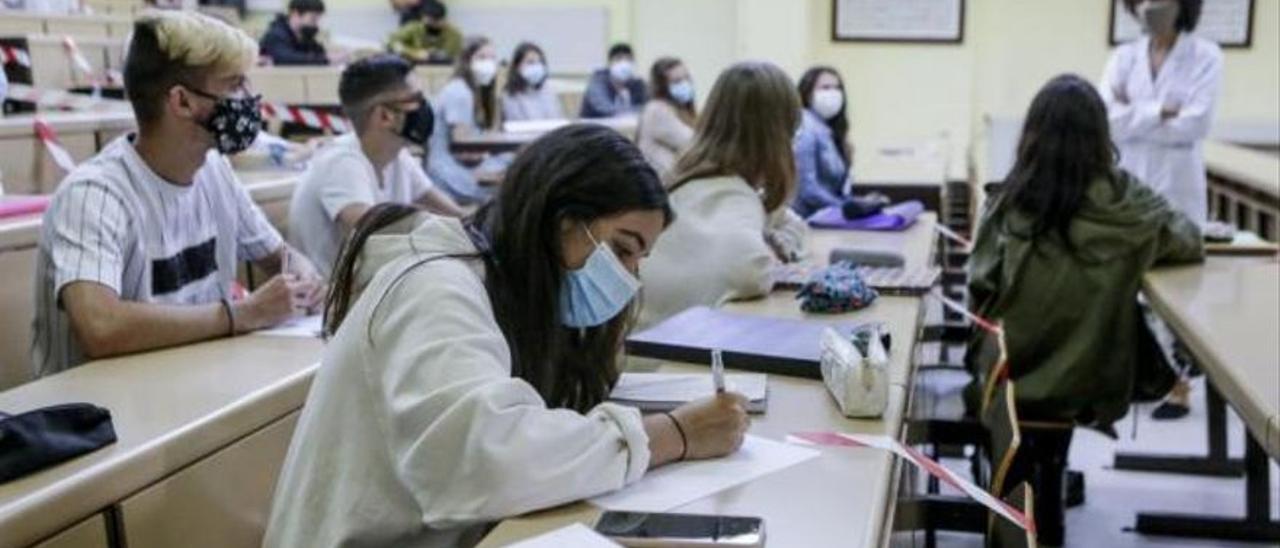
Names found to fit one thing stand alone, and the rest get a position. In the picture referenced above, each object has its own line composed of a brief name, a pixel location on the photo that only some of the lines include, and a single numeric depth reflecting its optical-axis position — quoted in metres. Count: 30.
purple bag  3.55
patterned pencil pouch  2.24
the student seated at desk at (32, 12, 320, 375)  1.80
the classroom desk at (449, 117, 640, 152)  5.09
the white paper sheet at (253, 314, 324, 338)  1.97
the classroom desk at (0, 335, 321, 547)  1.29
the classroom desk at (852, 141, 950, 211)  5.05
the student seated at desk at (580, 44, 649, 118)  6.81
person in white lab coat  3.85
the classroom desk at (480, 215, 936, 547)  1.19
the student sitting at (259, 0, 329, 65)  6.61
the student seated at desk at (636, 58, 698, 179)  5.03
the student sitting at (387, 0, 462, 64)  7.43
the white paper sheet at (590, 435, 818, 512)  1.25
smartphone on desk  1.13
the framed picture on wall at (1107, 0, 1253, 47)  6.79
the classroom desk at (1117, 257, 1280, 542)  1.83
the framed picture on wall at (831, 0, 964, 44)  7.13
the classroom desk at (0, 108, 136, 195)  3.00
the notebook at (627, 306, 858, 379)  1.79
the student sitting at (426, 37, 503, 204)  4.89
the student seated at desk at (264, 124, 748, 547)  1.17
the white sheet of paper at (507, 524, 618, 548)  1.12
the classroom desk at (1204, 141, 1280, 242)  4.15
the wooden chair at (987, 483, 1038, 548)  1.26
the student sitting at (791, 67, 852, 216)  4.04
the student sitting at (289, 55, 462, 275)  2.73
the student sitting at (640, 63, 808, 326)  2.38
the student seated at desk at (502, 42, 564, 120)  6.16
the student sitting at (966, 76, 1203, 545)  2.75
